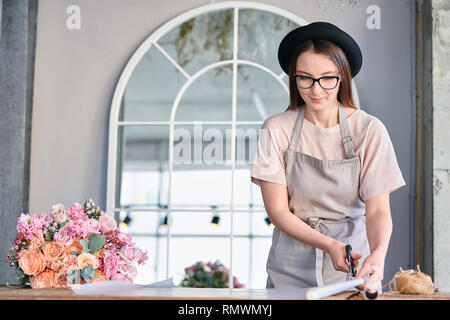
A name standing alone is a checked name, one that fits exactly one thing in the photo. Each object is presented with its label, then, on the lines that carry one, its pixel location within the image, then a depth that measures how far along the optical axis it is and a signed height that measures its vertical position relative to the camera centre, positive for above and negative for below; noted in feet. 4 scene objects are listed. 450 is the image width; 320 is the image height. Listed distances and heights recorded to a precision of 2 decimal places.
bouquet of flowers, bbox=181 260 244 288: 14.82 -2.35
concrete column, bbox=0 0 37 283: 12.56 +1.64
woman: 6.43 +0.30
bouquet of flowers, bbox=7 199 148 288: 6.16 -0.74
